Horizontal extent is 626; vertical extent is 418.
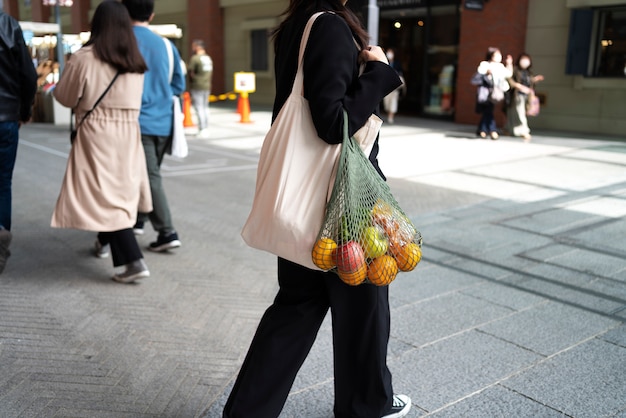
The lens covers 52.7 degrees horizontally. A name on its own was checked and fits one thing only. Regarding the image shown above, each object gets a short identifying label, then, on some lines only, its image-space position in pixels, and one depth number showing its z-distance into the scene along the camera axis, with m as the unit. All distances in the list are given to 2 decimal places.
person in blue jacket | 4.77
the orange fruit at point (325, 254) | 2.12
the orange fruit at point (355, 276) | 2.10
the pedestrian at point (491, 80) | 12.45
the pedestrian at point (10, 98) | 4.38
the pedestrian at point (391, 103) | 15.95
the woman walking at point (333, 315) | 2.17
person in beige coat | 4.16
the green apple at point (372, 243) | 2.13
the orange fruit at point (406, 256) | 2.18
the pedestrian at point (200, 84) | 13.28
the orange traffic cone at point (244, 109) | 15.75
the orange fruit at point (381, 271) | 2.13
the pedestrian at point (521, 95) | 12.81
